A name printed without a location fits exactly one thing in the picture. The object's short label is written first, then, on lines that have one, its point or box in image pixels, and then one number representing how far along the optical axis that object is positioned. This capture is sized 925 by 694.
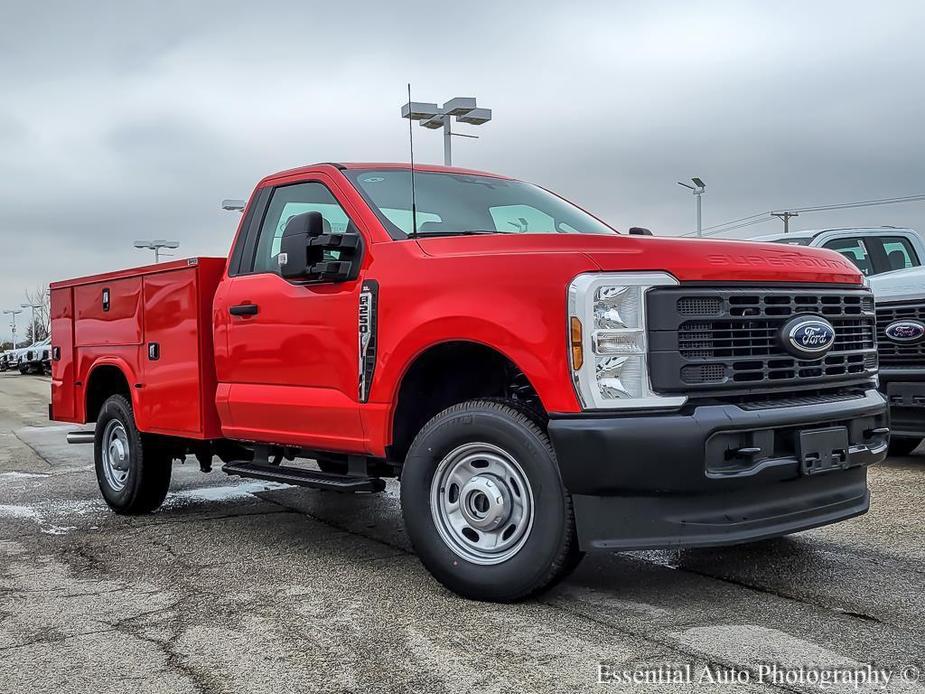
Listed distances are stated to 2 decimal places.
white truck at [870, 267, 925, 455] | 7.75
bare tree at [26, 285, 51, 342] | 97.31
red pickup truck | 3.96
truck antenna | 4.81
